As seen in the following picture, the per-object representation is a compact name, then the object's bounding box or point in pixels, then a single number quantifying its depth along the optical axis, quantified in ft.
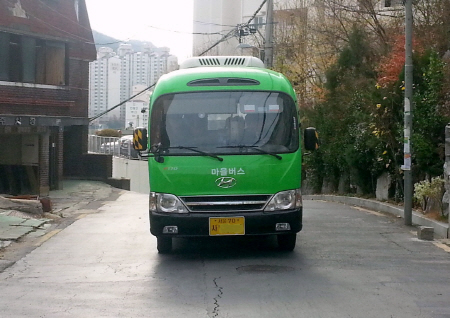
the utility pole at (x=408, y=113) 43.24
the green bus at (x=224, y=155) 31.32
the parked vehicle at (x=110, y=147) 135.11
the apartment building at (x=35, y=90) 75.31
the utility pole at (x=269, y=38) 82.12
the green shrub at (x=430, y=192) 42.57
